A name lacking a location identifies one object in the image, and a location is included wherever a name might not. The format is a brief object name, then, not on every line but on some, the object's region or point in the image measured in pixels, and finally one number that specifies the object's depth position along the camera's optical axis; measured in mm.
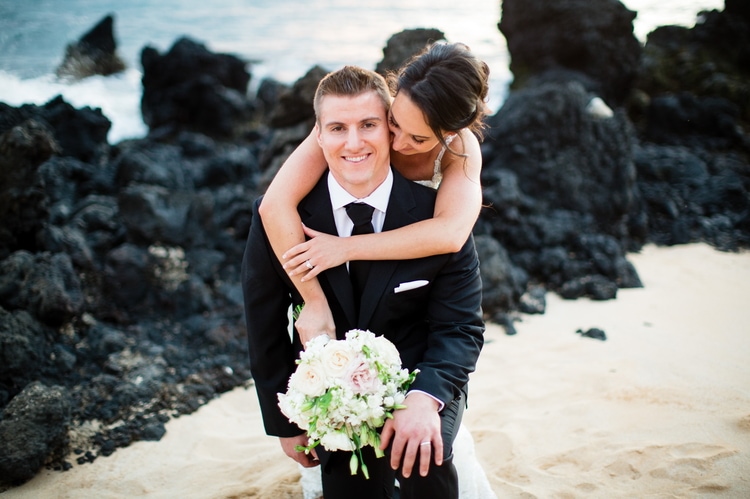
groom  3227
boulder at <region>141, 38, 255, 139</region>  14648
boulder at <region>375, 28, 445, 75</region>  7416
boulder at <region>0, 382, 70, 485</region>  4238
